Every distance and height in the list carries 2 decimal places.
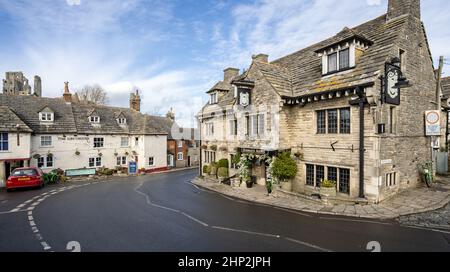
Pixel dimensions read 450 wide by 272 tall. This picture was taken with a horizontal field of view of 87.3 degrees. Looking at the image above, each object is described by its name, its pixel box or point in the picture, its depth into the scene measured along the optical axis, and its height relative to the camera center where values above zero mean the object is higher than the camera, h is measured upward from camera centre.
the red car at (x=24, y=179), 18.81 -3.33
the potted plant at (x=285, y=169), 16.27 -2.21
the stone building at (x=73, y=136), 24.11 +0.23
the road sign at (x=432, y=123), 15.70 +0.92
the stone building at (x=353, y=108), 13.05 +1.89
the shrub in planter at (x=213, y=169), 24.53 -3.29
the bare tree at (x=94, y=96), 56.64 +10.24
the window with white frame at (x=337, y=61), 14.84 +4.94
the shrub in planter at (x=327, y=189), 13.58 -3.06
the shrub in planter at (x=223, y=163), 23.30 -2.61
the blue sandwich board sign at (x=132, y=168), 34.44 -4.44
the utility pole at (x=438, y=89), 17.39 +3.53
